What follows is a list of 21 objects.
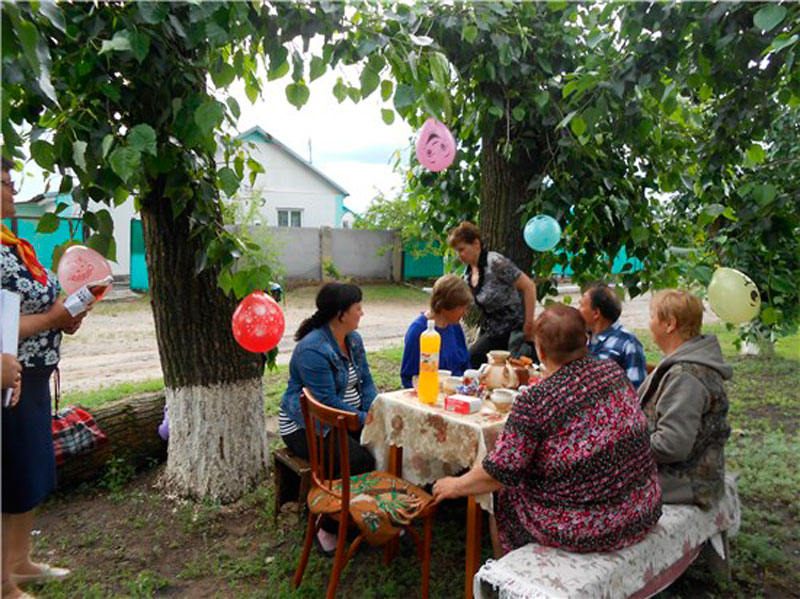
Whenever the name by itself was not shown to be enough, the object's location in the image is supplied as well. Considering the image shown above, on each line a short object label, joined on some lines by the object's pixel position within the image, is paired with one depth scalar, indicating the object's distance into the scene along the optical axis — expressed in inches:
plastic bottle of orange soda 111.1
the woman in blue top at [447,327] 135.0
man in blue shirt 126.1
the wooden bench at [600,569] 73.9
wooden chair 91.6
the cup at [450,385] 115.9
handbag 134.3
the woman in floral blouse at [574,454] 74.0
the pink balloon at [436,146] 157.0
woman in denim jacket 114.4
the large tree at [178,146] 86.8
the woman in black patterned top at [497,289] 166.4
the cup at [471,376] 116.4
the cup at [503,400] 105.5
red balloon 113.5
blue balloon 161.0
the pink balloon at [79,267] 104.4
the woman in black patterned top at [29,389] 92.9
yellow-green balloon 120.7
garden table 98.7
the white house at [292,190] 845.2
